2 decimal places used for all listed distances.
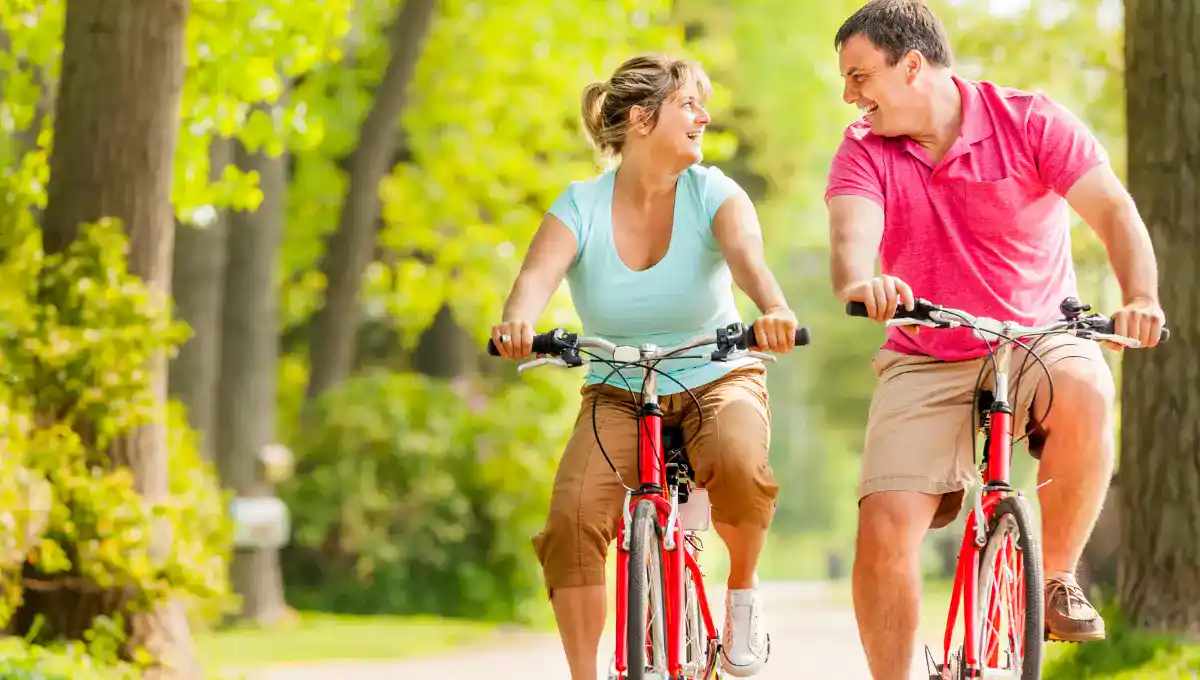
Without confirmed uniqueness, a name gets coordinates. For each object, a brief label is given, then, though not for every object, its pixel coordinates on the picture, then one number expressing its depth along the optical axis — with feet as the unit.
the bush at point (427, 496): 105.91
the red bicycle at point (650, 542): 32.53
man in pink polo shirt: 33.42
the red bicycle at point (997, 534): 31.71
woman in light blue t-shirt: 35.17
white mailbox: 97.40
